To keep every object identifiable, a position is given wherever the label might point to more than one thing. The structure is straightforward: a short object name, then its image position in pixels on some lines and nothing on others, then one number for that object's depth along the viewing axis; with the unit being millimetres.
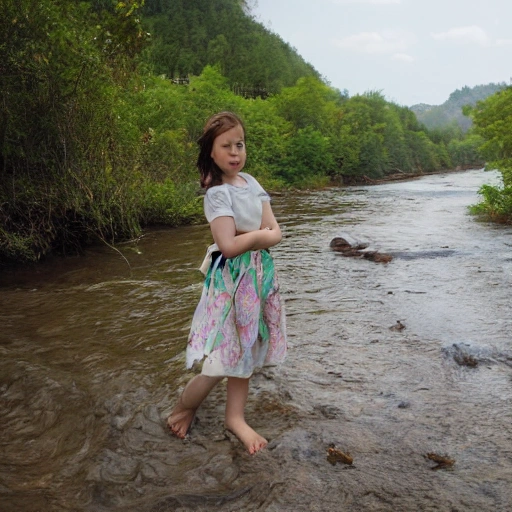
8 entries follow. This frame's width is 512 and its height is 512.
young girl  2498
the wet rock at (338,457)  2400
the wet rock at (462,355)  3625
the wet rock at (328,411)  2914
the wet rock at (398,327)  4531
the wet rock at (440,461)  2348
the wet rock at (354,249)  8008
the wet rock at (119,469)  2363
